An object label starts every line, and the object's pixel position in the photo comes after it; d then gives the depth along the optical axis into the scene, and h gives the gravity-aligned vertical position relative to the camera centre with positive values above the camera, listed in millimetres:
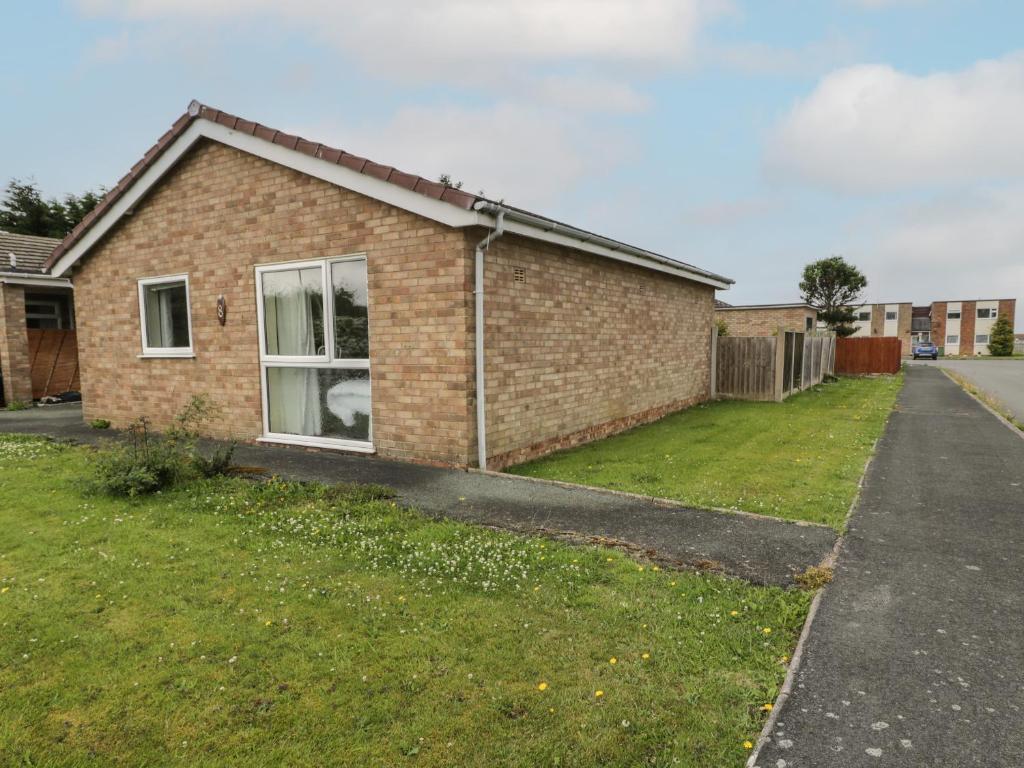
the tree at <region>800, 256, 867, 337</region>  44750 +3469
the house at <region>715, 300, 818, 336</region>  25594 +686
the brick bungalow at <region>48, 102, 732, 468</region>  7090 +426
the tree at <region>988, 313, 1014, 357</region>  66188 -768
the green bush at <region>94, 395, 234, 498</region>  6211 -1437
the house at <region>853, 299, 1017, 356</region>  78250 +1303
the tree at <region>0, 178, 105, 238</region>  31469 +6882
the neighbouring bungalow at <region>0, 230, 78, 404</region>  14320 +206
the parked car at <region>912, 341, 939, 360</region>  52781 -1657
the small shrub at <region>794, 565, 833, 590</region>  3842 -1622
